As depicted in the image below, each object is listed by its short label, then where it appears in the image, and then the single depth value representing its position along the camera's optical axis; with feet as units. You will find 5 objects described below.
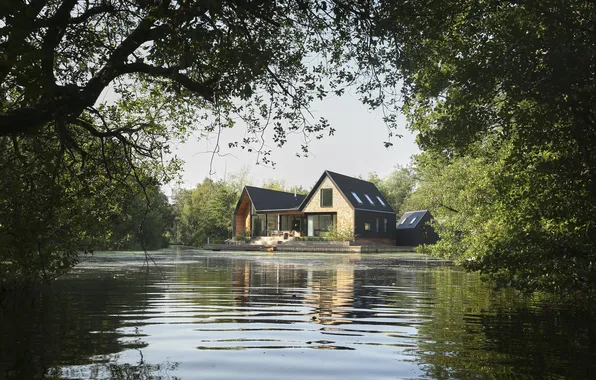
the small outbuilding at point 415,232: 166.71
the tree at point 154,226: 147.28
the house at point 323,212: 152.56
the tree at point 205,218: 186.36
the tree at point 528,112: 22.12
